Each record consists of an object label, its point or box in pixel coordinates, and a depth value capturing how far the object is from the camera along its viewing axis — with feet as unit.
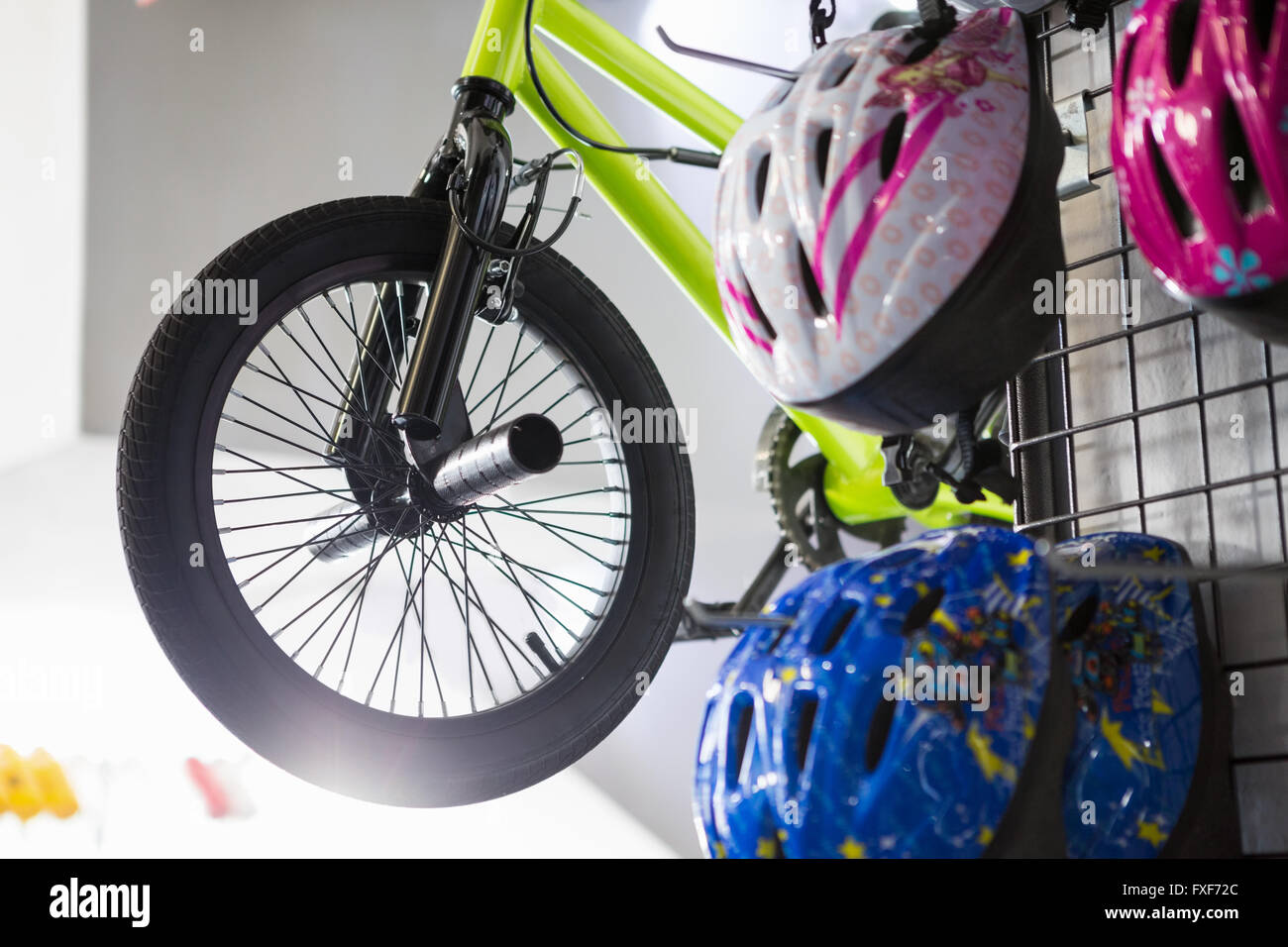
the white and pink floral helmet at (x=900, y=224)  2.72
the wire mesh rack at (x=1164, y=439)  2.95
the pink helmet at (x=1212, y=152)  2.14
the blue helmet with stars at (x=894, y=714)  2.55
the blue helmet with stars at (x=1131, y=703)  2.67
